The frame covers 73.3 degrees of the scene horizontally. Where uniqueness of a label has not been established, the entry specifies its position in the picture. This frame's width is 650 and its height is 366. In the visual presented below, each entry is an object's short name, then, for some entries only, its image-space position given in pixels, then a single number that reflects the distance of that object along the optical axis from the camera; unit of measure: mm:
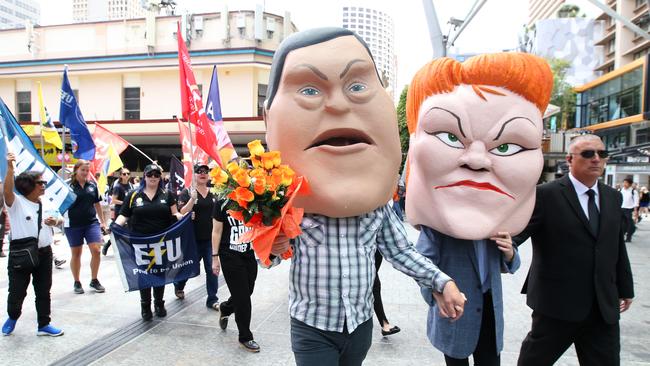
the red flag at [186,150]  8355
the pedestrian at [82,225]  5363
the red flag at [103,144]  9625
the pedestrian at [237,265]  3812
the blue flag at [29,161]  4535
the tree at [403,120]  17938
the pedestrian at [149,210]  4668
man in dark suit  2529
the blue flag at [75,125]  8008
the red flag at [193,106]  6844
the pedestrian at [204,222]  4883
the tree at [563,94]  34469
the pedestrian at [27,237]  3938
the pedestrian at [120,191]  7680
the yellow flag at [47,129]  10573
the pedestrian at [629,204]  10555
